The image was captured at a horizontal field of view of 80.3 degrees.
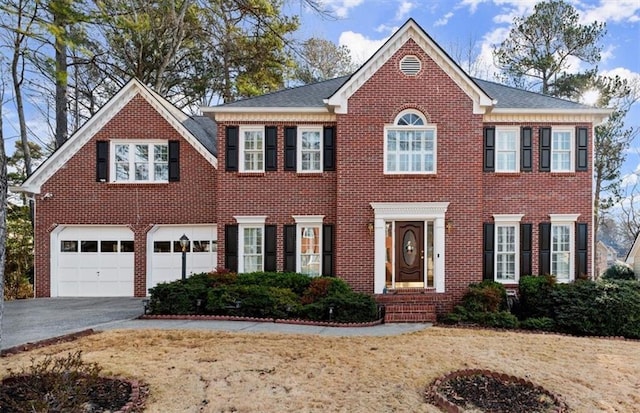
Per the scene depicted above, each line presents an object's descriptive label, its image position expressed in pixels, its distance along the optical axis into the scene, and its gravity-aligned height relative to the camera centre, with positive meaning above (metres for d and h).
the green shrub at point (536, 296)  10.77 -2.66
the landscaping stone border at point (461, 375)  5.01 -2.72
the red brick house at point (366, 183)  11.53 +0.65
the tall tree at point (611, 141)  21.70 +3.77
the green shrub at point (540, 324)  9.90 -3.14
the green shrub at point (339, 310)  9.96 -2.83
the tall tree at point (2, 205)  5.85 -0.06
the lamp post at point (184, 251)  11.73 -1.52
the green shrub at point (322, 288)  10.59 -2.43
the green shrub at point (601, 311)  9.64 -2.76
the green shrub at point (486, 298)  10.52 -2.66
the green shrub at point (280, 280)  11.30 -2.33
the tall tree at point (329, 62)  25.00 +9.57
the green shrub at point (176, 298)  10.25 -2.63
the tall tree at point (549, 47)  22.02 +9.45
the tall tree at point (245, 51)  19.69 +8.62
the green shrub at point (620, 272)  17.29 -3.12
